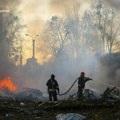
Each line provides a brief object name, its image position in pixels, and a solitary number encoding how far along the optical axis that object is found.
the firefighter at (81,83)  20.16
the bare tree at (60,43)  64.03
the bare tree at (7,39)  43.06
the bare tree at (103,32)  54.81
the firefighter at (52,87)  18.78
